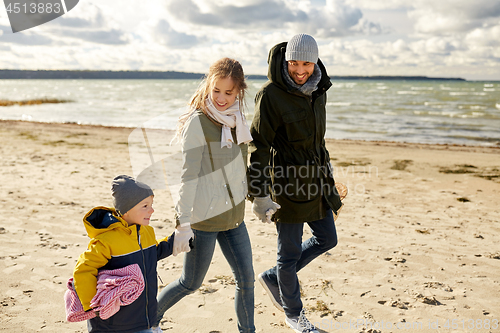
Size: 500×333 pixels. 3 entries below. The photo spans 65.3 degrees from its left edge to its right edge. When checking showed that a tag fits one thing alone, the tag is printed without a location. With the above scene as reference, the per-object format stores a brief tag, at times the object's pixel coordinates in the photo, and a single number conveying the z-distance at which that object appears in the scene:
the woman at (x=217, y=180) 2.33
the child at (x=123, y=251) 1.92
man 2.66
